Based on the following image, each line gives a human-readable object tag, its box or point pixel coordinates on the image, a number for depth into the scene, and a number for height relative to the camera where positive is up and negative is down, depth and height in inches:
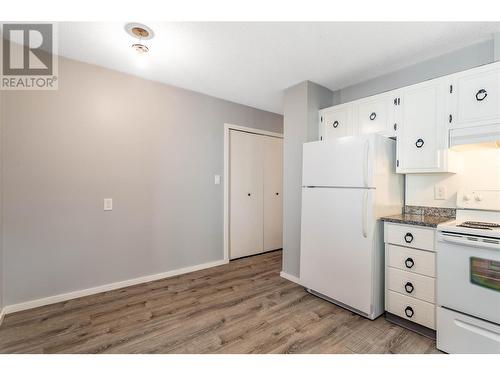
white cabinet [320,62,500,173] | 66.4 +24.1
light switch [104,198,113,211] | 96.4 -7.8
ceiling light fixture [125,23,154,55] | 68.7 +47.5
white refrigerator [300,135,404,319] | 78.0 -9.9
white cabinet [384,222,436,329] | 68.5 -27.6
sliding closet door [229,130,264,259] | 137.9 -4.6
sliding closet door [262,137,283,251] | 154.9 -4.3
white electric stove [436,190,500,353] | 54.9 -25.2
